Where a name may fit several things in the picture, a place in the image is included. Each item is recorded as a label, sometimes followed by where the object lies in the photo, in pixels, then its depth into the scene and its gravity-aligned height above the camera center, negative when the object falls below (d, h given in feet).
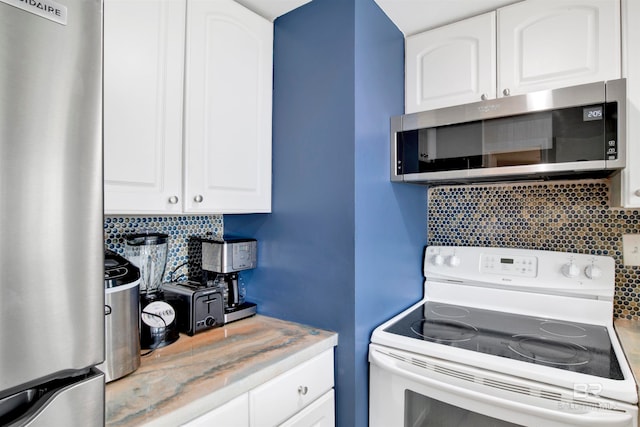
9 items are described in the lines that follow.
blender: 3.95 -0.98
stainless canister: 3.12 -0.98
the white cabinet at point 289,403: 3.10 -1.88
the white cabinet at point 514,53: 4.04 +2.12
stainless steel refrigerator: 1.40 +0.00
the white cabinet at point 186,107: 3.33 +1.21
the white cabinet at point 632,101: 3.83 +1.27
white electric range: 3.19 -1.48
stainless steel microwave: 3.82 +0.97
